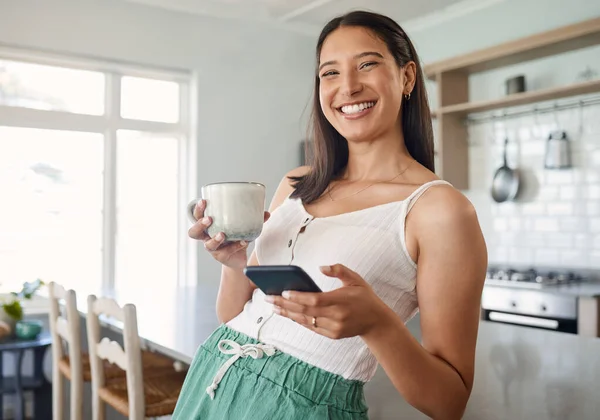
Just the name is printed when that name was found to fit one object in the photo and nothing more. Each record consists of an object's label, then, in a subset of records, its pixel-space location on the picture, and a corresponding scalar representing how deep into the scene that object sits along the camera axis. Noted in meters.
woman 0.83
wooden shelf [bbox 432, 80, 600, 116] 3.55
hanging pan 4.07
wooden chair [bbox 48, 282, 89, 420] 2.25
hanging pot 3.75
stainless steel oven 3.19
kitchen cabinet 3.56
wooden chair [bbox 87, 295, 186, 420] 1.78
